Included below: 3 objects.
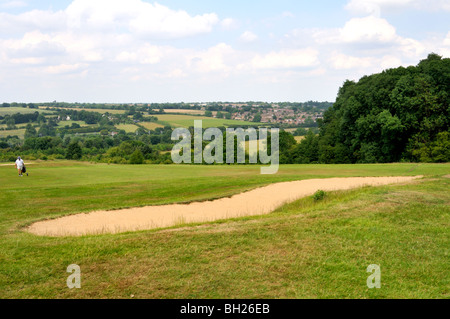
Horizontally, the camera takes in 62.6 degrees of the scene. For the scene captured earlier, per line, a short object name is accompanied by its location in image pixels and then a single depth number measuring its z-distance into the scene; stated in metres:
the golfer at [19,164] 25.36
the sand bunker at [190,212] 12.48
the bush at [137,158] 75.38
